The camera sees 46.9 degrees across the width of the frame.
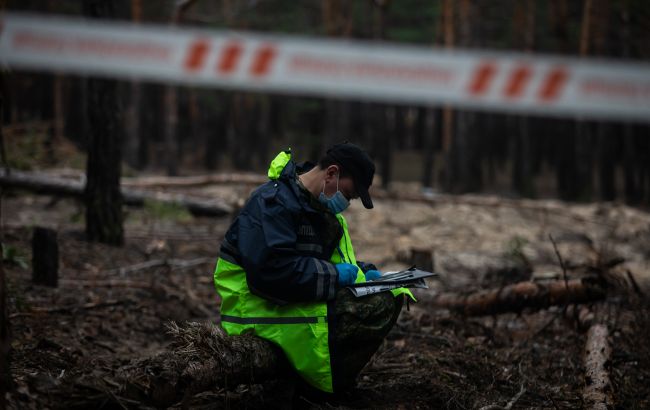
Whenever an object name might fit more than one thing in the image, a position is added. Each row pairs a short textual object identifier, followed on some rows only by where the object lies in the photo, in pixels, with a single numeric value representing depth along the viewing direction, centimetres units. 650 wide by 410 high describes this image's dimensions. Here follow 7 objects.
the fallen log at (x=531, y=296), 637
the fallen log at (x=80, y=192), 1150
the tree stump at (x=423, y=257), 876
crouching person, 394
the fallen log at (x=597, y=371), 452
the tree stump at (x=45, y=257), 684
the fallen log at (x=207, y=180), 1400
